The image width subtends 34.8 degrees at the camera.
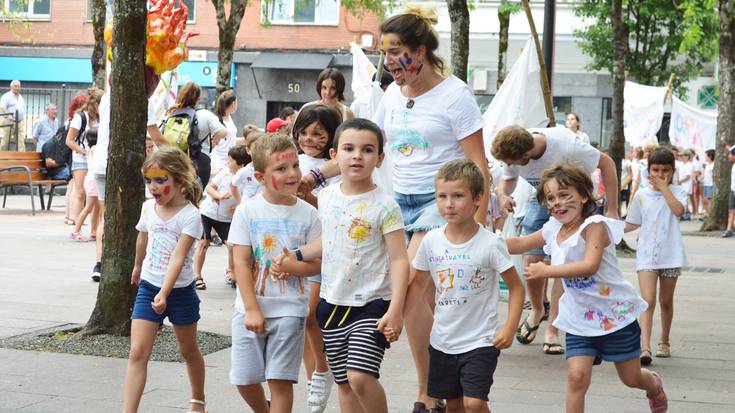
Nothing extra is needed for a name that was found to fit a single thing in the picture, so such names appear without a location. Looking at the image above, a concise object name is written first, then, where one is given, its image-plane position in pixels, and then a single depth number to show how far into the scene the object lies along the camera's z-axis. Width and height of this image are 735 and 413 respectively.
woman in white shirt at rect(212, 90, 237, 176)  13.04
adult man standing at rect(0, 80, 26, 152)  27.36
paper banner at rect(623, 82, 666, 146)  26.83
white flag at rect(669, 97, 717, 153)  29.59
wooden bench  20.98
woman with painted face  6.09
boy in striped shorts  5.14
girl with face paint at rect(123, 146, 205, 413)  5.98
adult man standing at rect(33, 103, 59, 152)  26.19
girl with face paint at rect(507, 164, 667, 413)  5.74
